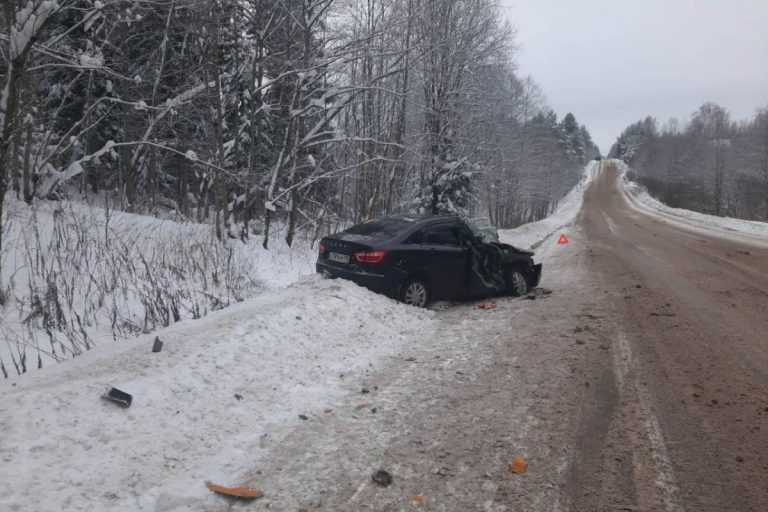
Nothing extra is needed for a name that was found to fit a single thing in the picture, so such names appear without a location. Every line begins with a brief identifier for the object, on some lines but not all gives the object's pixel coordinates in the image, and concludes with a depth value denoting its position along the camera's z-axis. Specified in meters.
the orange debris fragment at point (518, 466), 3.30
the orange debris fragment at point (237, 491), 3.02
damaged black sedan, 7.56
